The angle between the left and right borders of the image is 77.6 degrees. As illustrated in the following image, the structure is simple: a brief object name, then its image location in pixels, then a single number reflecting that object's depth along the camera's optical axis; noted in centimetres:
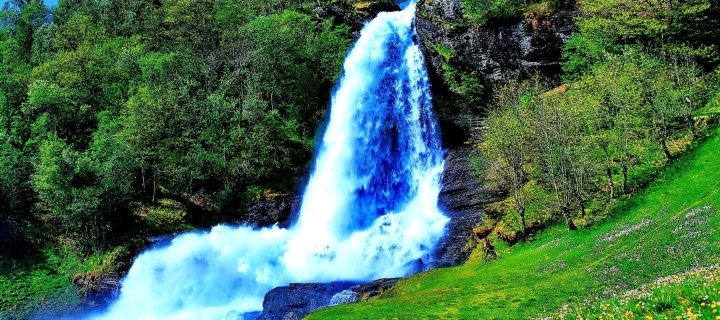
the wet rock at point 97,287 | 4084
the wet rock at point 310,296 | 3014
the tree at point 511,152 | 3584
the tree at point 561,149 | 3250
